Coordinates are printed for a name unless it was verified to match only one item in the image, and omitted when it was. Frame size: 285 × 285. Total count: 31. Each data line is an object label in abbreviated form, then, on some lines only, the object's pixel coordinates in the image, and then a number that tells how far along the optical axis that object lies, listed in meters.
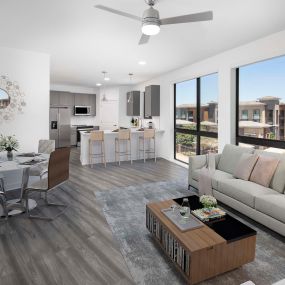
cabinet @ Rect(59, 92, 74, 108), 9.21
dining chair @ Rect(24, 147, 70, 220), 2.97
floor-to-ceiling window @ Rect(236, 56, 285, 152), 3.83
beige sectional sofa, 2.55
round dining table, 2.95
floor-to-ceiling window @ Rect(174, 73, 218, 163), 5.38
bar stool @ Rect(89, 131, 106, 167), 6.13
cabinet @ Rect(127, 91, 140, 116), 8.43
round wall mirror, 4.21
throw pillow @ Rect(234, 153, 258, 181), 3.37
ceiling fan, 2.26
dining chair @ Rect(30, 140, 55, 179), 3.97
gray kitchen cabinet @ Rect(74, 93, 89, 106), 9.60
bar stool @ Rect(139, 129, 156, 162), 6.80
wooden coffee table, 1.81
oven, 9.61
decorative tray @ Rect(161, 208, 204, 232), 2.09
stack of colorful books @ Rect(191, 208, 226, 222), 2.27
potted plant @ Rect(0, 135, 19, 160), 3.38
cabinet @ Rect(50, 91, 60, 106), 8.97
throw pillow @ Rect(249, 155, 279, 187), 3.10
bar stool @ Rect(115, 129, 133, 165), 6.52
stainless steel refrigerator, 8.62
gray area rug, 1.94
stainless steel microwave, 9.57
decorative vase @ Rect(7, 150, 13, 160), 3.38
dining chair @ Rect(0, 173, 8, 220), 2.97
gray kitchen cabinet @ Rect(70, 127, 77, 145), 9.54
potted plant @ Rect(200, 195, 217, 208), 2.33
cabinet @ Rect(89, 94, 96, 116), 9.94
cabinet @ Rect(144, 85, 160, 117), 7.21
